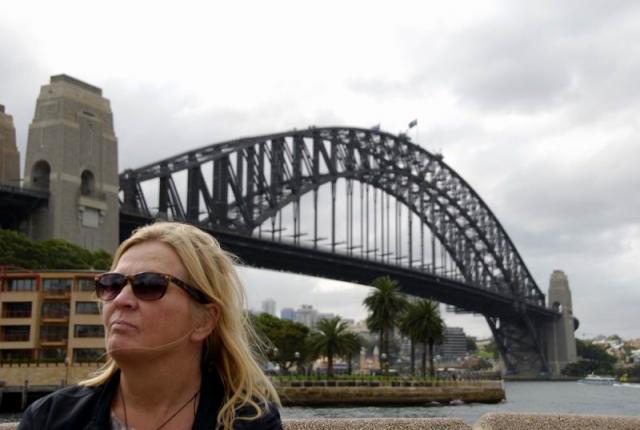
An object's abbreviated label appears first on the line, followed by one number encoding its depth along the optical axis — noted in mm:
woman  2818
